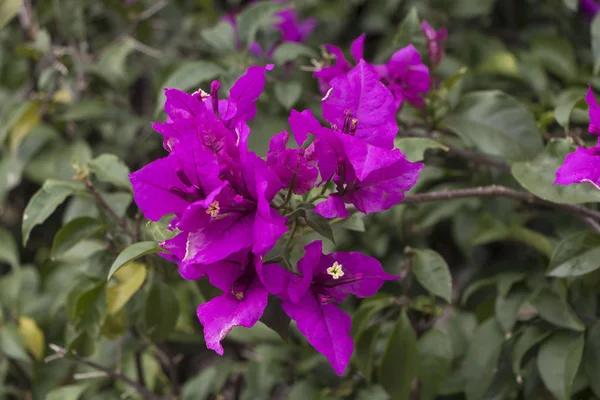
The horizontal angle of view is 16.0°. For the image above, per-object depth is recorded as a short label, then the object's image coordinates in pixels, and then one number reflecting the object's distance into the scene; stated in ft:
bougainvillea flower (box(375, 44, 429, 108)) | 3.55
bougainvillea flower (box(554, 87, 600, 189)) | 3.18
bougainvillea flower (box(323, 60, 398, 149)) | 3.17
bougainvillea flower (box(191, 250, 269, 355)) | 3.12
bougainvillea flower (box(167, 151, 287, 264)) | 3.07
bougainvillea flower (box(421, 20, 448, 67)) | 3.72
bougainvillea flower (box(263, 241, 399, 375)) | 3.14
